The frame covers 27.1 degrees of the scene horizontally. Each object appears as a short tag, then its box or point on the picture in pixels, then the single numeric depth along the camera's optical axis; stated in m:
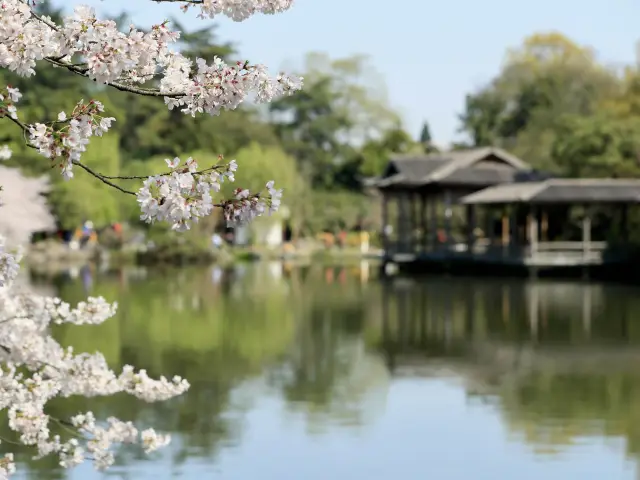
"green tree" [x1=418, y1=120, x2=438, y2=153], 75.03
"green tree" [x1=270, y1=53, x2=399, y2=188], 74.26
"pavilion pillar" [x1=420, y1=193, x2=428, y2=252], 49.00
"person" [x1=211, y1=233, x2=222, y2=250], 54.39
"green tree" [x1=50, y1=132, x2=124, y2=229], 52.28
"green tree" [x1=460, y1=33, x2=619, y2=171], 62.91
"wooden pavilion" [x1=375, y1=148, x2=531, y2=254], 47.94
